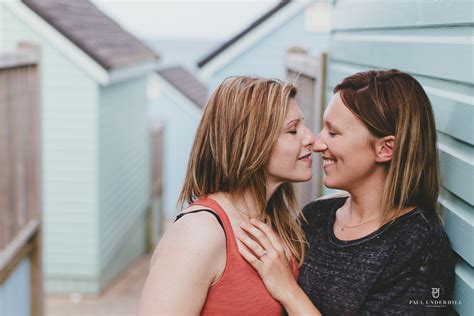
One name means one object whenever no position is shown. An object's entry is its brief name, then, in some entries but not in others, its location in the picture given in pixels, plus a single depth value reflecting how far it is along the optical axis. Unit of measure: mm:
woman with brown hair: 2344
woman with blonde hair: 2422
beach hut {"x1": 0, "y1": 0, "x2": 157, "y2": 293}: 11695
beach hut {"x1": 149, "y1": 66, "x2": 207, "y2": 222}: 18125
